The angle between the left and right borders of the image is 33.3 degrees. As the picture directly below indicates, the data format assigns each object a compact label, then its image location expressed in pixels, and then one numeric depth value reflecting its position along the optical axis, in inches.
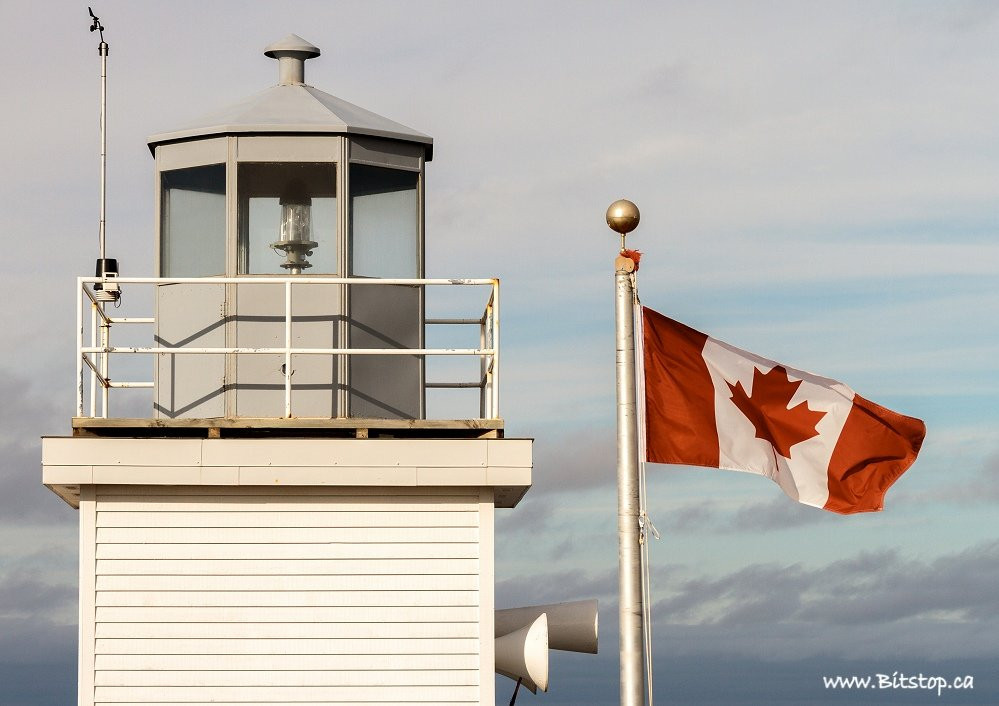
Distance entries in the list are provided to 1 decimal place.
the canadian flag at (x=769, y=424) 600.4
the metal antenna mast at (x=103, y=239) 669.9
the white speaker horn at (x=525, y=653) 671.1
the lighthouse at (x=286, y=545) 626.5
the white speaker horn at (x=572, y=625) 707.4
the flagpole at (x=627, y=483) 560.4
